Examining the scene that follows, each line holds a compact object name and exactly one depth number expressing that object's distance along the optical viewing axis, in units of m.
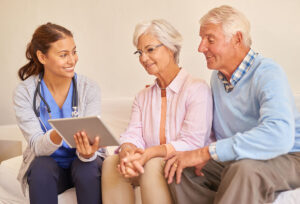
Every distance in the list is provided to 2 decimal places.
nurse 1.70
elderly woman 1.58
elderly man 1.35
